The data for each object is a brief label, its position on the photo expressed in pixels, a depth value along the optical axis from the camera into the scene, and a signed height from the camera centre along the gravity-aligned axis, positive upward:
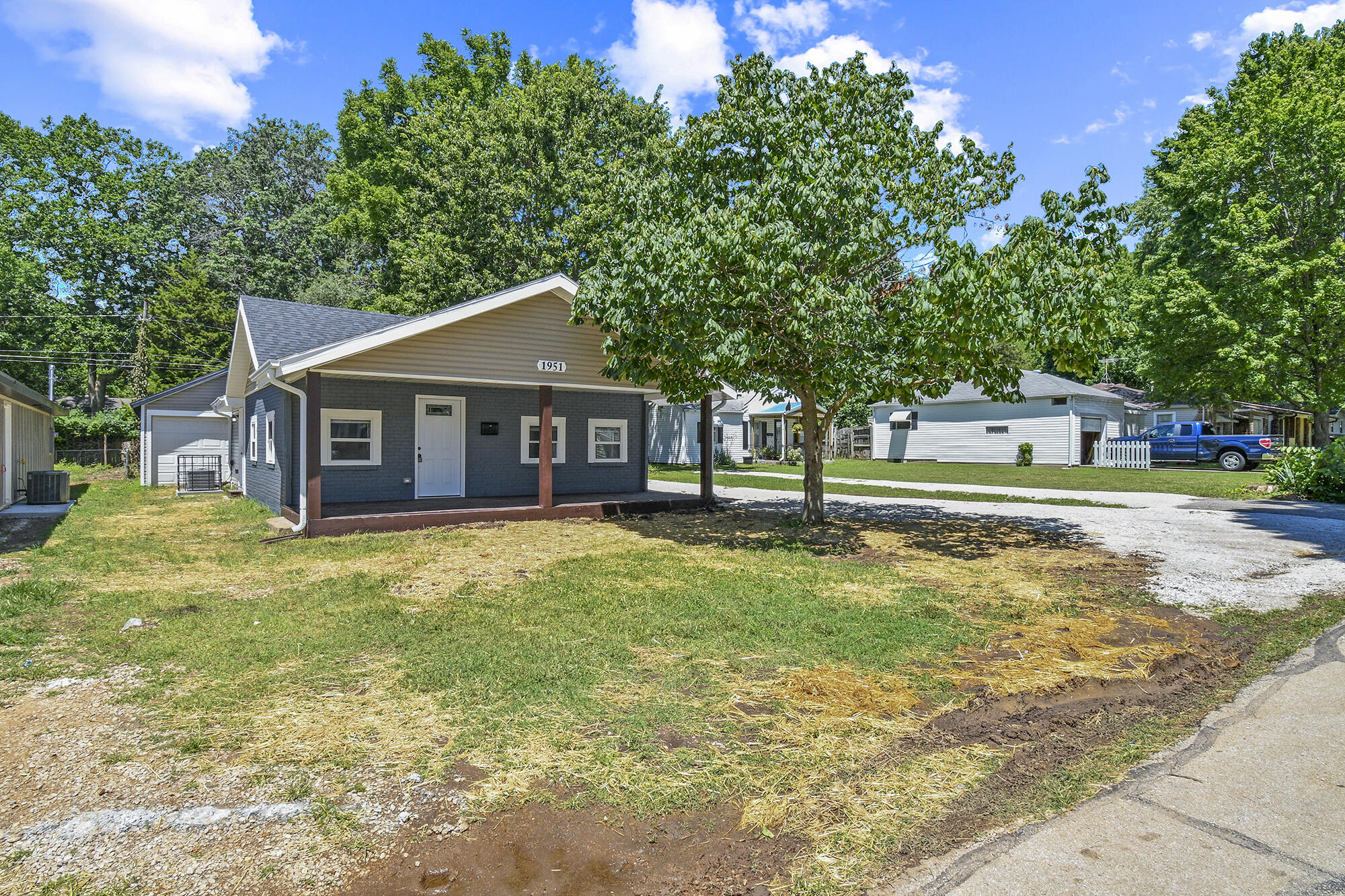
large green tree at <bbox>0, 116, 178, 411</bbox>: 38.28 +11.91
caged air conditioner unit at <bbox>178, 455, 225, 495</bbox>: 18.66 -1.13
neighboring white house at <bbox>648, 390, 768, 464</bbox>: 31.69 +0.42
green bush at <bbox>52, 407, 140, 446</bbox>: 27.20 +0.44
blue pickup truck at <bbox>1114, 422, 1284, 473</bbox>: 23.64 -0.08
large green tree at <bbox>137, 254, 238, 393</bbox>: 37.22 +6.05
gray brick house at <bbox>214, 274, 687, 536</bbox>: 11.17 +0.51
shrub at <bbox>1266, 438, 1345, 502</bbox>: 14.88 -0.63
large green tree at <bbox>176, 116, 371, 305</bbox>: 40.03 +14.55
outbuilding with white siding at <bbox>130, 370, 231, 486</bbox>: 20.42 +0.23
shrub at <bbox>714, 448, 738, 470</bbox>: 30.34 -0.87
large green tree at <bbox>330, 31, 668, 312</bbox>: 25.61 +10.09
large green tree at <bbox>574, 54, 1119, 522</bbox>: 8.27 +2.36
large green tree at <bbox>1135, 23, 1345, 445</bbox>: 19.86 +6.21
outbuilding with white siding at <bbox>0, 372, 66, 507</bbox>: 13.55 +0.06
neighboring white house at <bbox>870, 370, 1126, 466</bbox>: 27.61 +0.84
